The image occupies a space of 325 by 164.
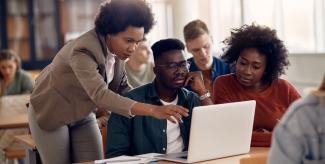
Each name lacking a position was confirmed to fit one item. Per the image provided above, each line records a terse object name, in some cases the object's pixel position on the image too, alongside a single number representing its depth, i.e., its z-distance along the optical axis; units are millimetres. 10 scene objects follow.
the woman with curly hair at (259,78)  2723
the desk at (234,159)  2195
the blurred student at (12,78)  5730
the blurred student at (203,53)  3617
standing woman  2387
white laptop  2121
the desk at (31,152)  3206
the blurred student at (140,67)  4961
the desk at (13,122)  4078
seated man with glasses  2514
